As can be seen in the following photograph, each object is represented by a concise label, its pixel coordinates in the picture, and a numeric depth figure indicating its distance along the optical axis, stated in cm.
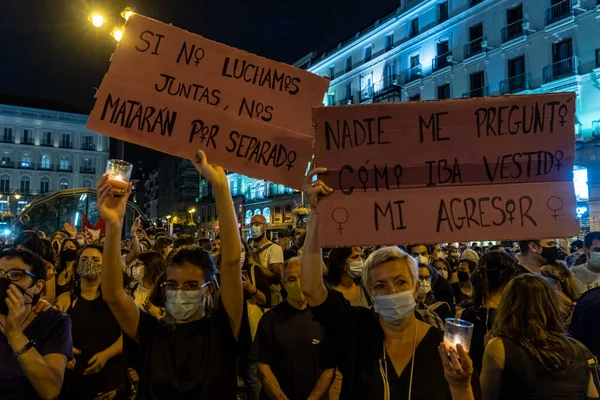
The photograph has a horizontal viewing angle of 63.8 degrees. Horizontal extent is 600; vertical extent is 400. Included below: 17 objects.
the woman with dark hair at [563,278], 484
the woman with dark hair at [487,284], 368
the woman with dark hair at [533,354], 252
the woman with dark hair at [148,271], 497
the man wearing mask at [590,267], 589
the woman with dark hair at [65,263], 577
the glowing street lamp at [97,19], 743
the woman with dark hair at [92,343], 365
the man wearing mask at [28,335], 260
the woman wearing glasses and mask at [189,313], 263
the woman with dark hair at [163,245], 748
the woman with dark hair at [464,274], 645
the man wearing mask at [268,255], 701
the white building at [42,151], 6694
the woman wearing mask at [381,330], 239
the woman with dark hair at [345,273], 465
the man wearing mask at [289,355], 368
